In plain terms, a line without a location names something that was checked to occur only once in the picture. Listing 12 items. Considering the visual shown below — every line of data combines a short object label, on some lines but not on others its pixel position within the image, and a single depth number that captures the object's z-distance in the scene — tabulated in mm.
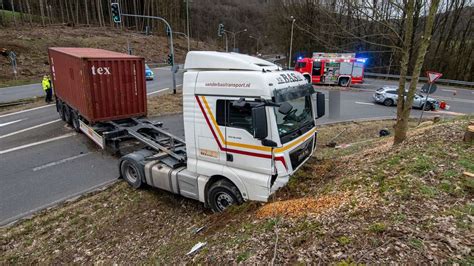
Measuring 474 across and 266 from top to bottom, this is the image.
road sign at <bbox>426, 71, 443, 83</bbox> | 12008
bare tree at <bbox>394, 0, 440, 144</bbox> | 6406
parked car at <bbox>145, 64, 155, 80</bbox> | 30109
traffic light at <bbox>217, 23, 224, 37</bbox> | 27214
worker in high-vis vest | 17734
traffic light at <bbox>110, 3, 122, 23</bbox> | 16703
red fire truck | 29188
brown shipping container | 9625
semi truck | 4680
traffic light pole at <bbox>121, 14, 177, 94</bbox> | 20095
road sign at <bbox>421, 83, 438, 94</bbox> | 13081
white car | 19000
